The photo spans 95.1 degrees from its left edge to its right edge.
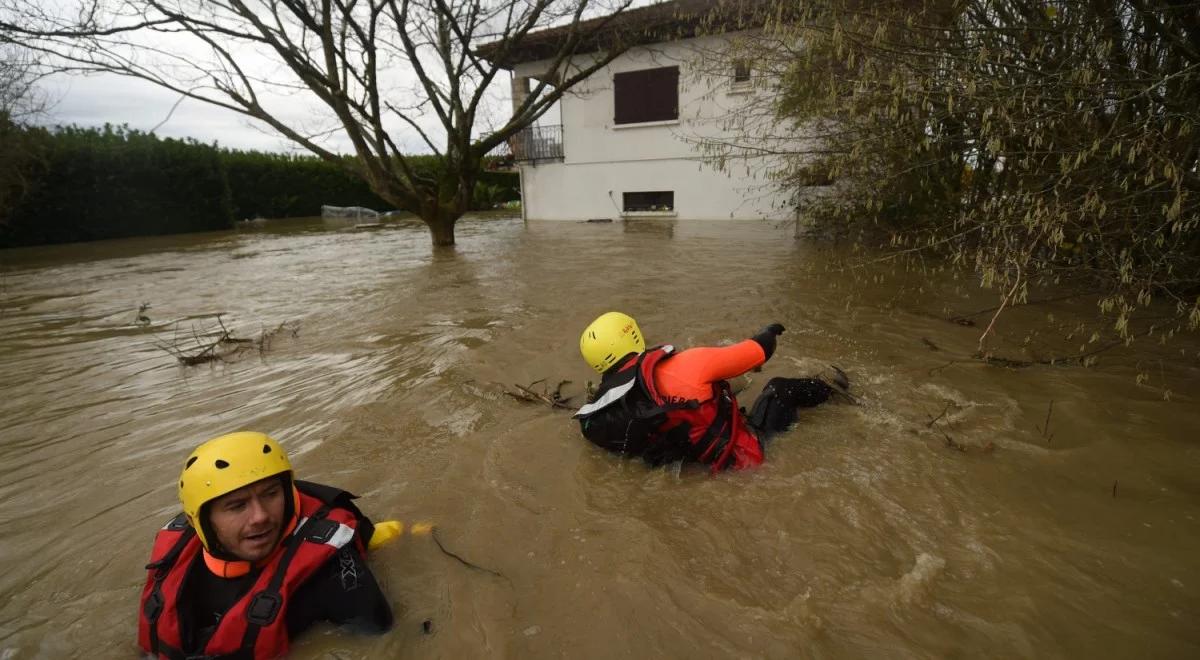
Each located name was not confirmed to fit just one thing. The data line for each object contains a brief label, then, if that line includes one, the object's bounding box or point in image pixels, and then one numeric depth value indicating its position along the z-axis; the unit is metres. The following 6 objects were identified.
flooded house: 15.49
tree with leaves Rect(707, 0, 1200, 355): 2.98
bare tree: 9.39
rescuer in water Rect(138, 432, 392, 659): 1.91
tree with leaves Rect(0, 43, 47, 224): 11.77
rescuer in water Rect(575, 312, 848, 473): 3.04
